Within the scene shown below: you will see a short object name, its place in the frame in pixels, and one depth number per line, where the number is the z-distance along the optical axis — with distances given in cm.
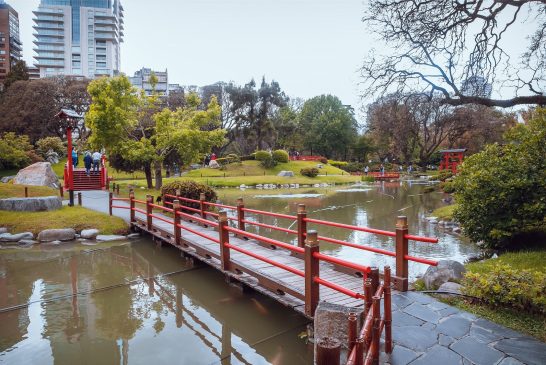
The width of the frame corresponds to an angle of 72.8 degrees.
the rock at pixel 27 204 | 1352
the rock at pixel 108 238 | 1209
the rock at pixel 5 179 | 2867
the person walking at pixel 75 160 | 2603
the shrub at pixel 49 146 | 3994
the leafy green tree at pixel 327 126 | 6053
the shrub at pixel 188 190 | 1540
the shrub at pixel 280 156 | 4631
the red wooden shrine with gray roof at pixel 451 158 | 4163
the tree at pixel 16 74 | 5034
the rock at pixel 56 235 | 1189
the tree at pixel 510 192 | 785
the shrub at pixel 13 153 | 3194
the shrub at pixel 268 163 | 4484
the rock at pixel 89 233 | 1224
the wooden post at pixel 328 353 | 242
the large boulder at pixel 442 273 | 598
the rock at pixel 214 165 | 4337
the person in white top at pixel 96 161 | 2294
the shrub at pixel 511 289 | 468
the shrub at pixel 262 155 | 4516
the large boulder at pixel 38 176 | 2230
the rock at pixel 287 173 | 4062
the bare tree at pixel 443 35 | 800
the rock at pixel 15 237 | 1176
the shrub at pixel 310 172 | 4144
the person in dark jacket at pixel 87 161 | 2280
